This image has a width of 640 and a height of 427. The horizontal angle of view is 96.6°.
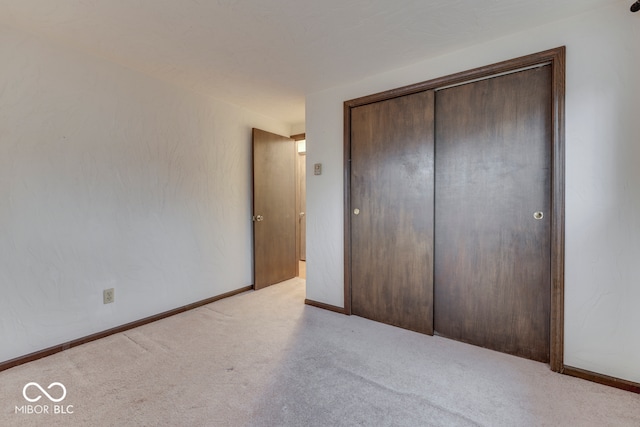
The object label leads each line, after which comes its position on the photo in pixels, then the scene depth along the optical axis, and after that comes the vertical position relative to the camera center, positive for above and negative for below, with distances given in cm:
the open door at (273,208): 360 -5
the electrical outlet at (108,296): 234 -75
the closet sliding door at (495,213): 198 -7
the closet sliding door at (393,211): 242 -6
